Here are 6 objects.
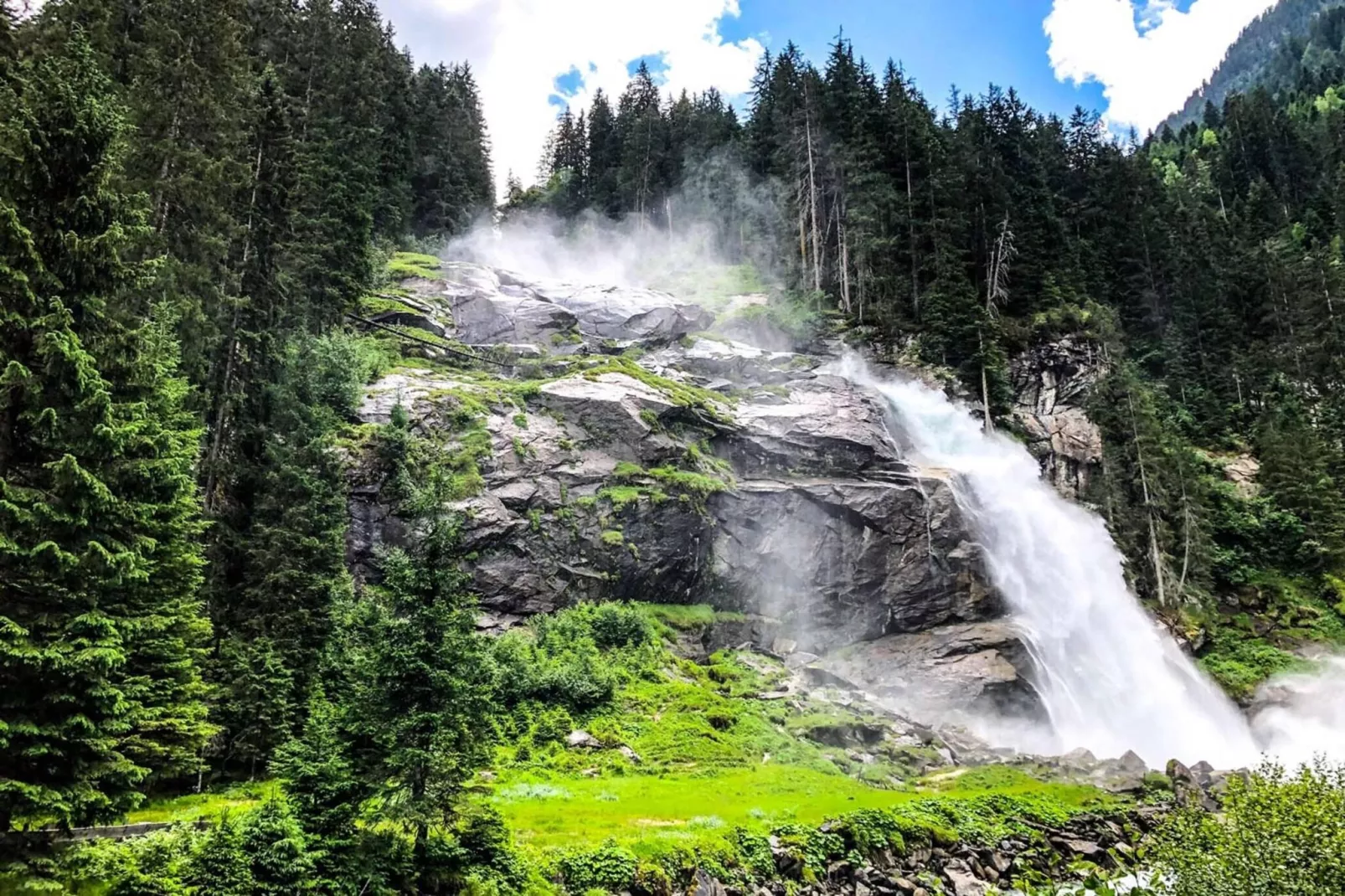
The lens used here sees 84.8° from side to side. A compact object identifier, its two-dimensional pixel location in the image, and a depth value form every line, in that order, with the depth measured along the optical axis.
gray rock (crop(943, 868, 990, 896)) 17.31
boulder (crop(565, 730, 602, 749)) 21.75
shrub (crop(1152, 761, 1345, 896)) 11.39
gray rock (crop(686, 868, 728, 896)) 14.19
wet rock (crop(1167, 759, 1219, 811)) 21.58
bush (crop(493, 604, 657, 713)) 23.67
